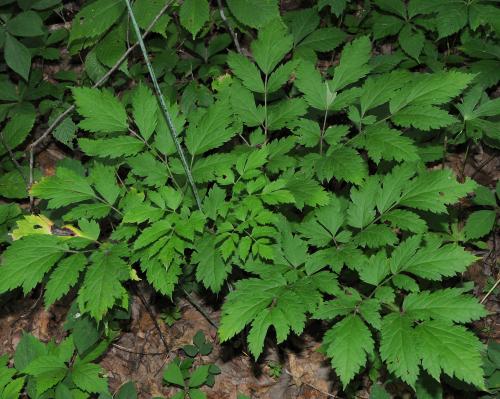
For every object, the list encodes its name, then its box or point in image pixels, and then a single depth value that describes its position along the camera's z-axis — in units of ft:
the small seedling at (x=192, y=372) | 10.32
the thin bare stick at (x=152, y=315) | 10.97
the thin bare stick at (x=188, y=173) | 7.59
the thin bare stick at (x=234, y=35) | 11.41
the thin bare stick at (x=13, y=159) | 12.05
